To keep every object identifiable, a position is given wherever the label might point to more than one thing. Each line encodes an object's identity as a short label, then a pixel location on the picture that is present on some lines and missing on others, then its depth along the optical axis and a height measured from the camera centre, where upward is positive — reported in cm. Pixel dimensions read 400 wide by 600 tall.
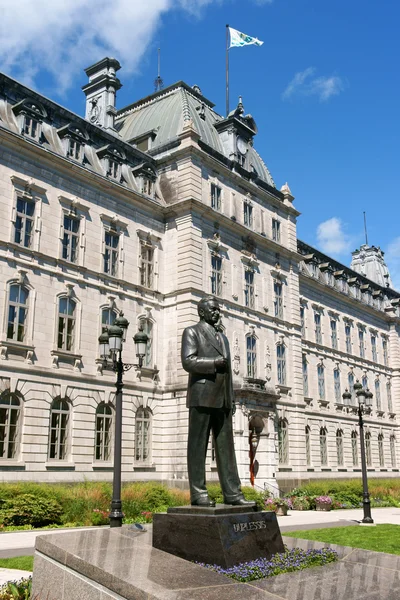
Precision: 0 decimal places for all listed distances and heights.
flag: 4084 +2698
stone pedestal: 869 -123
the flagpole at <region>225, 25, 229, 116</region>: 4344 +2593
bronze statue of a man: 1005 +56
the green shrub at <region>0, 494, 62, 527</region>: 2039 -205
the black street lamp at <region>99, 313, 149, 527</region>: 1614 +232
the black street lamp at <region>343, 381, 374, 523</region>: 2327 +39
